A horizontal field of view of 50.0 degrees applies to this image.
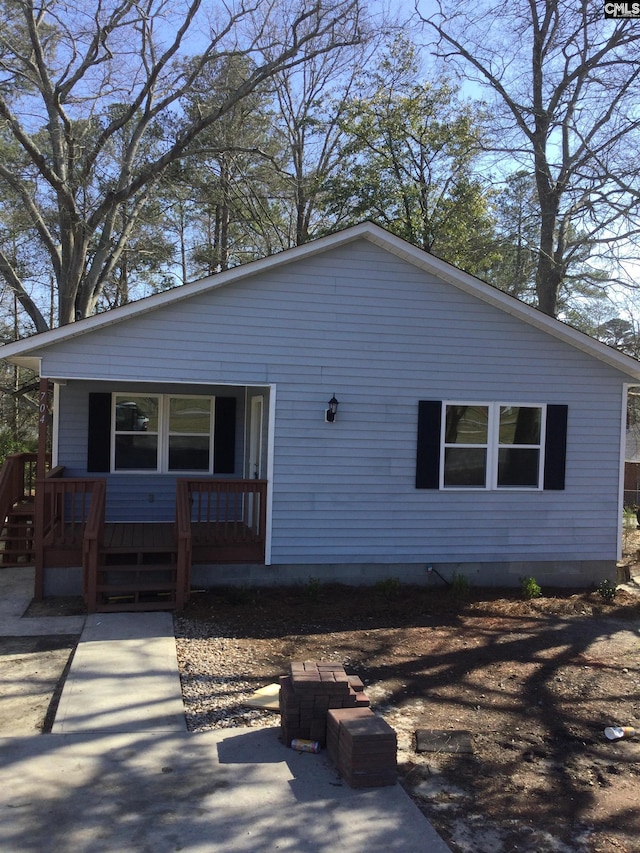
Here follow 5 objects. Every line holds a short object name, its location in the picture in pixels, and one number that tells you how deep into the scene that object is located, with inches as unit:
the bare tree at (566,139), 548.1
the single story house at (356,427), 324.8
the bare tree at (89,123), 692.1
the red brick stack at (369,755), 157.9
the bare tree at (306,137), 873.5
